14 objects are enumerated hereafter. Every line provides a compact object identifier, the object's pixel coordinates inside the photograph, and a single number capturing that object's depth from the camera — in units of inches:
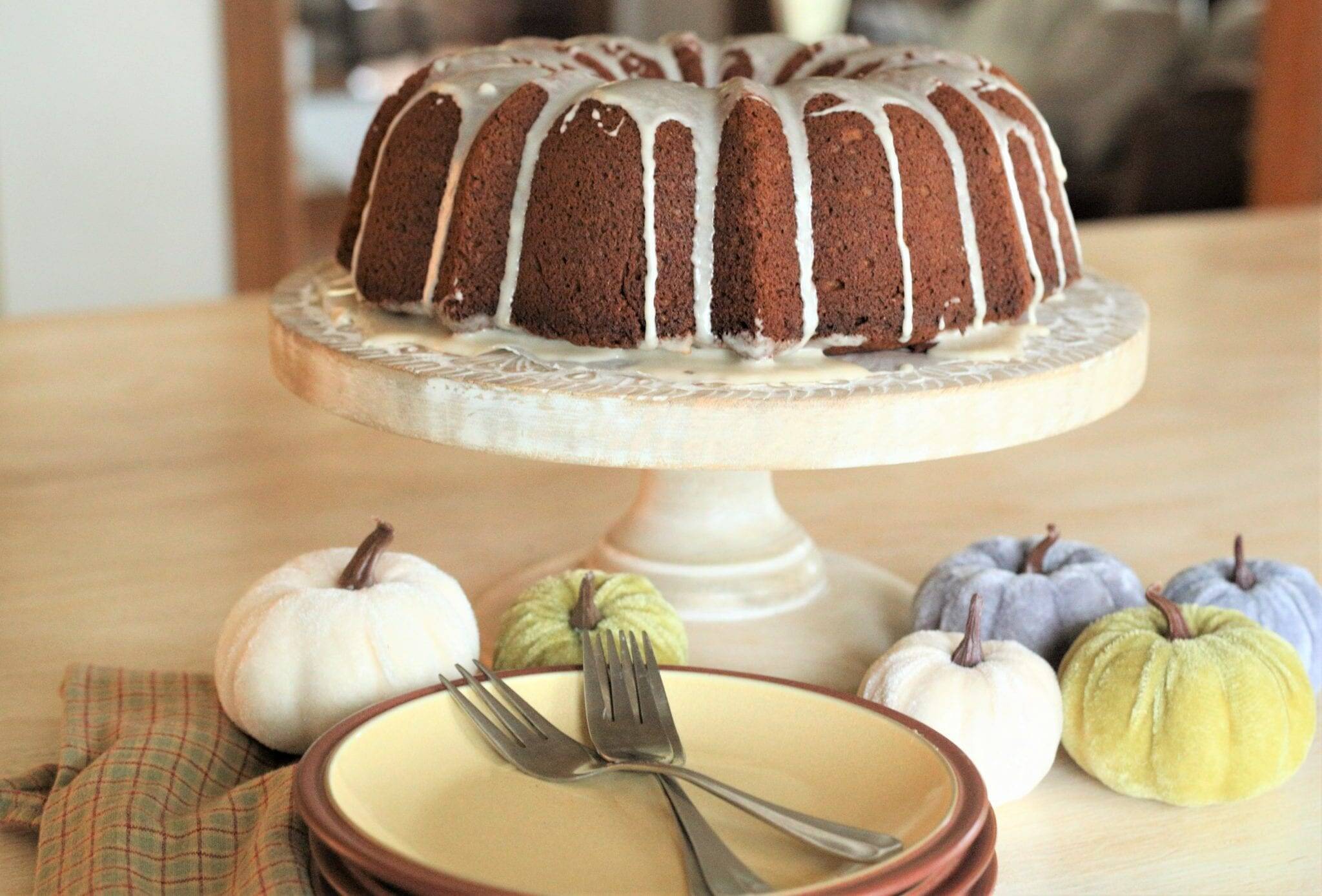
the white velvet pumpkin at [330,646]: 35.8
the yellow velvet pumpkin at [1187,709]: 35.7
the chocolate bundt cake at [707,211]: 38.3
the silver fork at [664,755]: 31.8
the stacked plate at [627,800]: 32.0
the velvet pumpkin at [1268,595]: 38.3
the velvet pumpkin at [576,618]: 36.7
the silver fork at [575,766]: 32.1
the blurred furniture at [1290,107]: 137.8
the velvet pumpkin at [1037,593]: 38.1
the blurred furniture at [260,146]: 115.6
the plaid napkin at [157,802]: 33.7
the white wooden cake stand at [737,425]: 36.4
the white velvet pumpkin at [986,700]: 35.7
